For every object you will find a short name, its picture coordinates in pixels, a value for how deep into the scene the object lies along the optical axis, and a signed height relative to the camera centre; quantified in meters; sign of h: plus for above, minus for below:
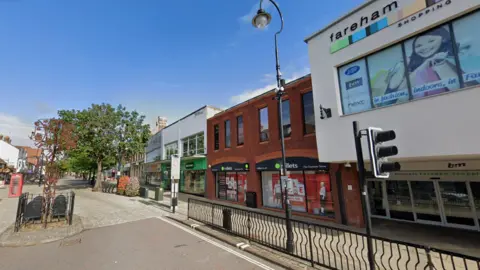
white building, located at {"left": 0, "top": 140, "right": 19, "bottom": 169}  44.71 +5.14
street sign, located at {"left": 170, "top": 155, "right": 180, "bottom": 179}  13.05 +0.23
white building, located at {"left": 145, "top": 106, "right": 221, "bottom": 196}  20.42 +2.39
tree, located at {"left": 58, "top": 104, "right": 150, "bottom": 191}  23.52 +4.56
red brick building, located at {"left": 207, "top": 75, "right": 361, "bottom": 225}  10.93 +0.77
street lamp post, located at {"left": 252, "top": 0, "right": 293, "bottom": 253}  6.07 +1.21
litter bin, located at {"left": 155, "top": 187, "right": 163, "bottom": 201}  16.95 -1.73
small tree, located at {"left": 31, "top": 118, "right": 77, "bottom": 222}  9.71 +1.49
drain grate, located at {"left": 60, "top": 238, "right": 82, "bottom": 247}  7.16 -2.21
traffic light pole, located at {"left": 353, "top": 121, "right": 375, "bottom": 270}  3.79 -0.27
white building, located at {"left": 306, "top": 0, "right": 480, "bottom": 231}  5.83 +2.19
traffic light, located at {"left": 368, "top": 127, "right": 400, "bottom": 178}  3.75 +0.24
